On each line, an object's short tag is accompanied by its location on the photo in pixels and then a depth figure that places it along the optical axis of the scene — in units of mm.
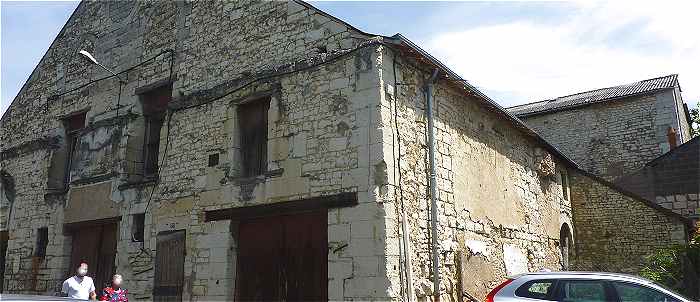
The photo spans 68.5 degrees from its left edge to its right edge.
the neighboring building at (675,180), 13062
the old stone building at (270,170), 7445
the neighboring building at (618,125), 17609
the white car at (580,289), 5656
